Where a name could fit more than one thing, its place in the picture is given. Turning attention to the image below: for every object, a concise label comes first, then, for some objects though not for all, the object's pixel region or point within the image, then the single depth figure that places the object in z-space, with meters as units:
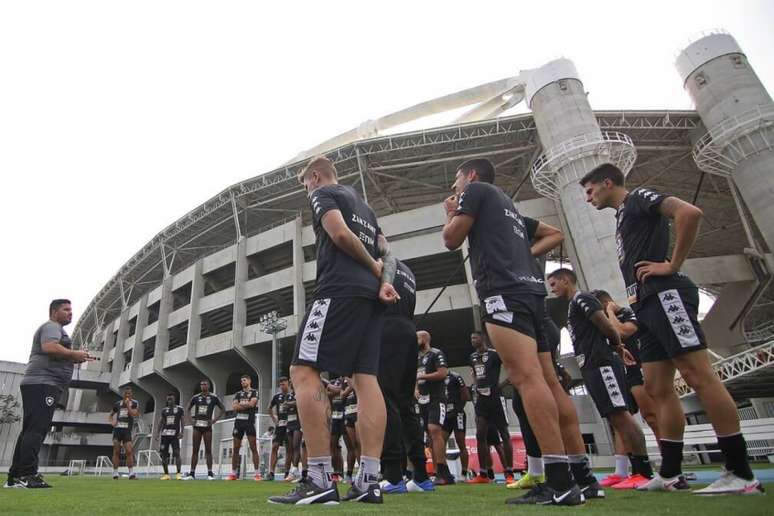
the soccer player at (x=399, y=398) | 3.61
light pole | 20.09
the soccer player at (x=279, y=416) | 9.89
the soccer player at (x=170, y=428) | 11.05
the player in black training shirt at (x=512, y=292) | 2.35
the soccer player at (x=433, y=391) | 6.04
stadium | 22.70
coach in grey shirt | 4.88
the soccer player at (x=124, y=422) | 11.05
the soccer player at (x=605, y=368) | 4.04
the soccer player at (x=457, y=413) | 7.26
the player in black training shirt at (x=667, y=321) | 2.69
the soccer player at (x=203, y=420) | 10.01
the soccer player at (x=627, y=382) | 4.50
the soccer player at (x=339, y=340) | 2.51
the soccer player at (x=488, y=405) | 6.46
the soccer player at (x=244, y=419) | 9.68
